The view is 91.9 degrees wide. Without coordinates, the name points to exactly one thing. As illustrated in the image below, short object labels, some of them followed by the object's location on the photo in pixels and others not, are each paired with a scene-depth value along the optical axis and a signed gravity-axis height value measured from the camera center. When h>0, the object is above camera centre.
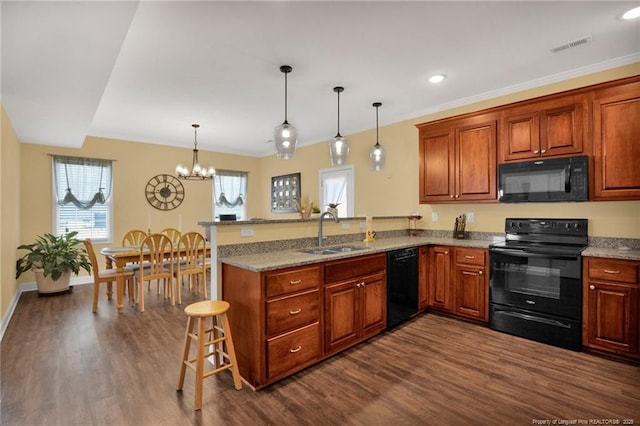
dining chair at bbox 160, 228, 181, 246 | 5.61 -0.38
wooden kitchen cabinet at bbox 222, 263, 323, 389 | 2.14 -0.78
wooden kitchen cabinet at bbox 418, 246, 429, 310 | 3.64 -0.77
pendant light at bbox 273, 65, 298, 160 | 2.86 +0.69
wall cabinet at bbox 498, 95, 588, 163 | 2.92 +0.84
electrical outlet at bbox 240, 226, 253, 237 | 2.65 -0.15
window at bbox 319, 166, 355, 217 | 5.51 +0.45
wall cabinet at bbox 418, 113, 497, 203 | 3.48 +0.64
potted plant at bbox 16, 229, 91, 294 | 4.51 -0.72
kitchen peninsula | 2.18 -0.62
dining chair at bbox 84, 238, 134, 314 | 4.01 -0.83
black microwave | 2.87 +0.32
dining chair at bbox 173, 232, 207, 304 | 4.39 -0.64
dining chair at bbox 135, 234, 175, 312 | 4.09 -0.66
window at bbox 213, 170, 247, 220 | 6.98 +0.48
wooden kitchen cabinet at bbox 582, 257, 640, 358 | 2.48 -0.78
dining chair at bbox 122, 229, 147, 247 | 5.32 -0.42
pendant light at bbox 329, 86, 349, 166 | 3.35 +0.70
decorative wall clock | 6.04 +0.43
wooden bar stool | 2.00 -0.88
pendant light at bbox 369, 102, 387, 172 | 3.79 +0.70
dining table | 3.96 -0.60
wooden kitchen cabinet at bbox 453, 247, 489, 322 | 3.29 -0.78
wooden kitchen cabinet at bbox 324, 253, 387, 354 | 2.57 -0.79
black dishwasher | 3.18 -0.78
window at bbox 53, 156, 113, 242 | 5.21 +0.29
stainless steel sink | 2.83 -0.36
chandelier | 5.17 +0.73
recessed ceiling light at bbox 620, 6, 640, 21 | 2.22 +1.45
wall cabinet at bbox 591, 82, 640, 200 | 2.66 +0.62
